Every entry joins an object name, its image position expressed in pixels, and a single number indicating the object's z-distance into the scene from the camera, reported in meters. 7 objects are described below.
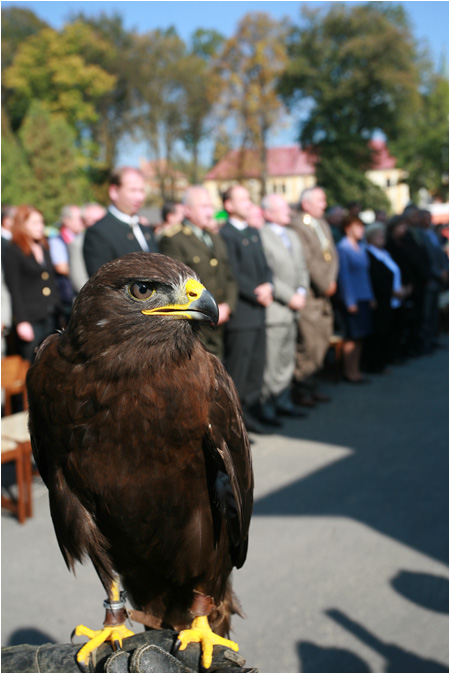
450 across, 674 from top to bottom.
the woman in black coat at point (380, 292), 9.36
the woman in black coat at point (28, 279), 6.22
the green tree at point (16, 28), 43.47
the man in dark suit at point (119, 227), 4.34
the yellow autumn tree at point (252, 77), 36.41
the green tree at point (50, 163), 33.94
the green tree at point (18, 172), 22.41
